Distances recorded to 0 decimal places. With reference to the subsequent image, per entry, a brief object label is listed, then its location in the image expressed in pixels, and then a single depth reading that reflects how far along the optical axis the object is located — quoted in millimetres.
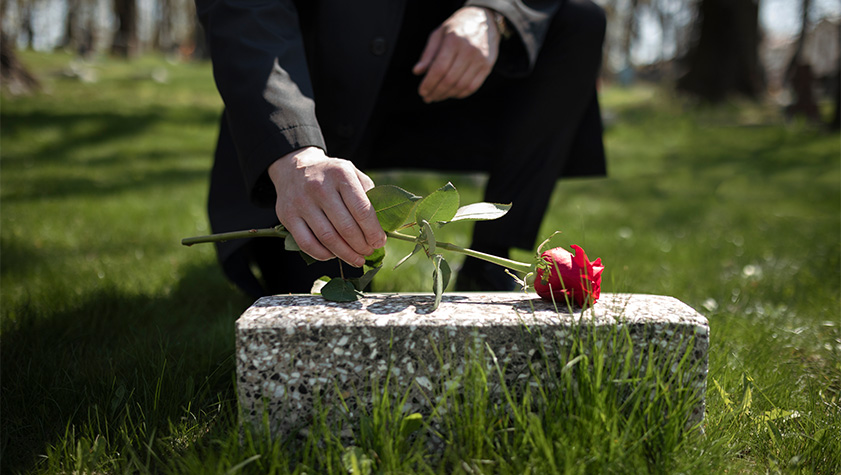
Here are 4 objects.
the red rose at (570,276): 1197
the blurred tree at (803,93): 9273
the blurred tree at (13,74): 7188
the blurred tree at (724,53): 11383
